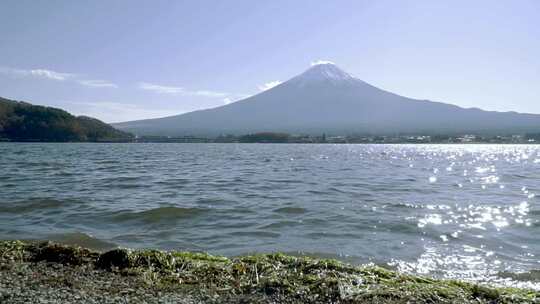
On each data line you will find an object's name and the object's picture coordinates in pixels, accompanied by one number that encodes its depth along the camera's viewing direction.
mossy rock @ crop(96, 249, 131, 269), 5.38
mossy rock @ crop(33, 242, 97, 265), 5.53
